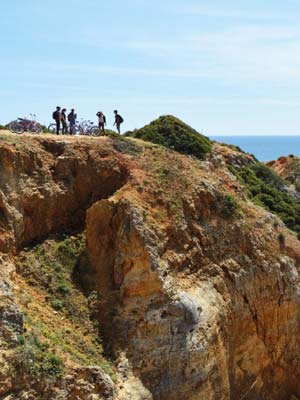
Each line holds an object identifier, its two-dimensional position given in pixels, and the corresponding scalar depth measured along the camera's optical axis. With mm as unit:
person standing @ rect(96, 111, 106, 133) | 32625
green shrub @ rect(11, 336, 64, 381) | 17984
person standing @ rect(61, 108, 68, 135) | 31170
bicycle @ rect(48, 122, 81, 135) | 31625
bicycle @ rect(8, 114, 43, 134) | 28500
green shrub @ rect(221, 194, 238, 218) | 28594
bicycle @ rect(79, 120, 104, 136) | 32219
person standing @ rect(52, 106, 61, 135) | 30898
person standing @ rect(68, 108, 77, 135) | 31500
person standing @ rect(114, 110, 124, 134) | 34562
